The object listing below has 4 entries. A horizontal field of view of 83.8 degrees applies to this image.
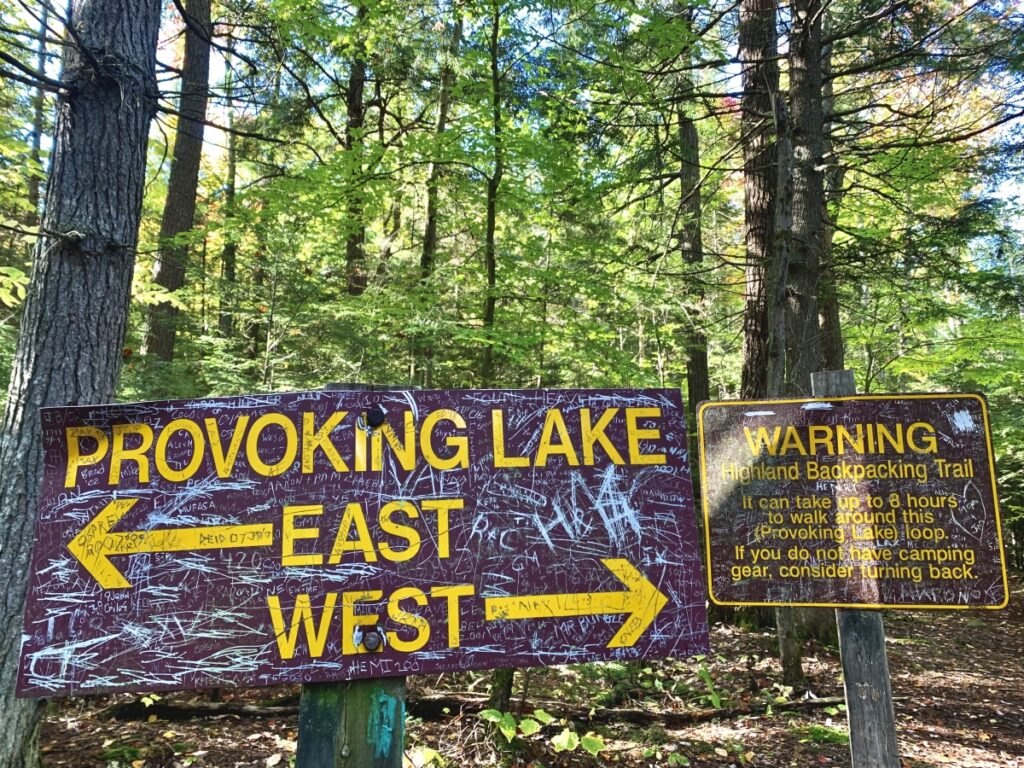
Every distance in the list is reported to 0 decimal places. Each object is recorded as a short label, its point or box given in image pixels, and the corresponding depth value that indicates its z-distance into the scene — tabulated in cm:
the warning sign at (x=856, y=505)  222
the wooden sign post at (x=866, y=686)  231
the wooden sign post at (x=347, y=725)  194
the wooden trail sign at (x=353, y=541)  193
